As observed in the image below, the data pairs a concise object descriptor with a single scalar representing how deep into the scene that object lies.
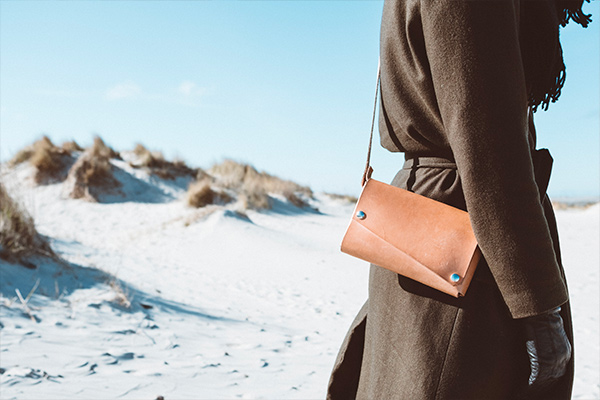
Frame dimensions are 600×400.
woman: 0.89
